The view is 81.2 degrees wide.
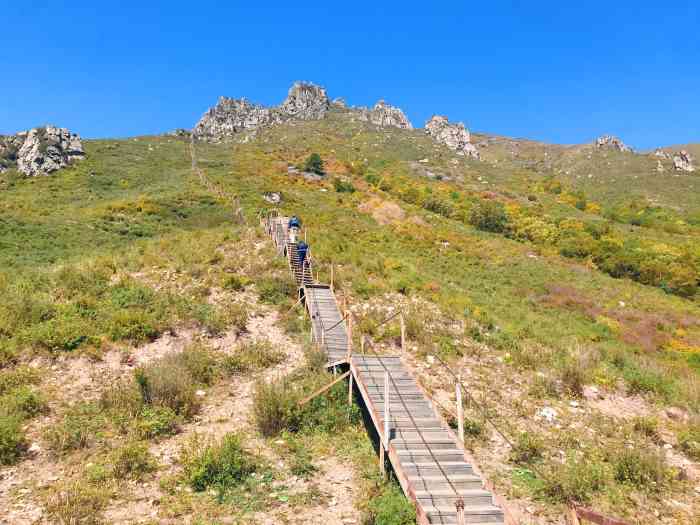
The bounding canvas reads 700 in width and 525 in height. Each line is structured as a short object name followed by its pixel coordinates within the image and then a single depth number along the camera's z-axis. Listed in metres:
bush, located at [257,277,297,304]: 16.36
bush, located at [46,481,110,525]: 6.32
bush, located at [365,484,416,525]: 6.50
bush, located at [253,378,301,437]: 9.42
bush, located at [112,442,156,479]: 7.55
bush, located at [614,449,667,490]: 8.27
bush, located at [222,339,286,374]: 11.95
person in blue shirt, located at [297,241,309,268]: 18.30
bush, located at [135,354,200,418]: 9.65
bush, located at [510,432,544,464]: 9.15
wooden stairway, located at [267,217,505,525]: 6.69
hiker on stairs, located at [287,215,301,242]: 20.09
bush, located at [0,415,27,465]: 7.65
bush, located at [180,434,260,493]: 7.50
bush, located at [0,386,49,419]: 8.73
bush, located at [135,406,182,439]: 8.77
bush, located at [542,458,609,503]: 7.74
